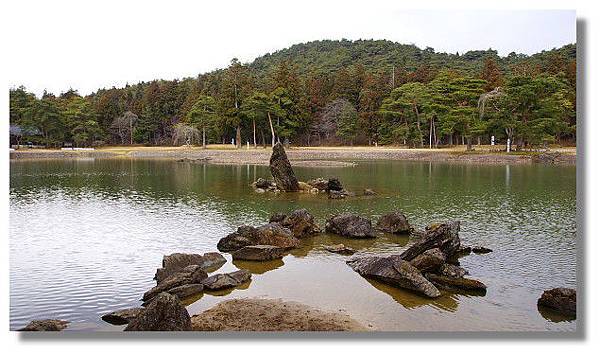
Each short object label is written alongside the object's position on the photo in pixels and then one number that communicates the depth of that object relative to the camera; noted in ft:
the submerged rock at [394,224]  48.75
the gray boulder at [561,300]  27.98
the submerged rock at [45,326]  24.89
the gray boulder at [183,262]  34.09
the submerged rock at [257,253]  39.89
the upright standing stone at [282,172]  80.12
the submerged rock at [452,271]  33.88
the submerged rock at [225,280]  32.53
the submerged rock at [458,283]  32.04
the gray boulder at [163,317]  23.50
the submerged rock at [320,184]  79.46
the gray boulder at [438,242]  36.47
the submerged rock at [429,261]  34.23
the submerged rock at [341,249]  41.32
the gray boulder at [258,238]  42.70
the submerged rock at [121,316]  26.86
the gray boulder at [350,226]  47.06
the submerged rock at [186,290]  30.94
